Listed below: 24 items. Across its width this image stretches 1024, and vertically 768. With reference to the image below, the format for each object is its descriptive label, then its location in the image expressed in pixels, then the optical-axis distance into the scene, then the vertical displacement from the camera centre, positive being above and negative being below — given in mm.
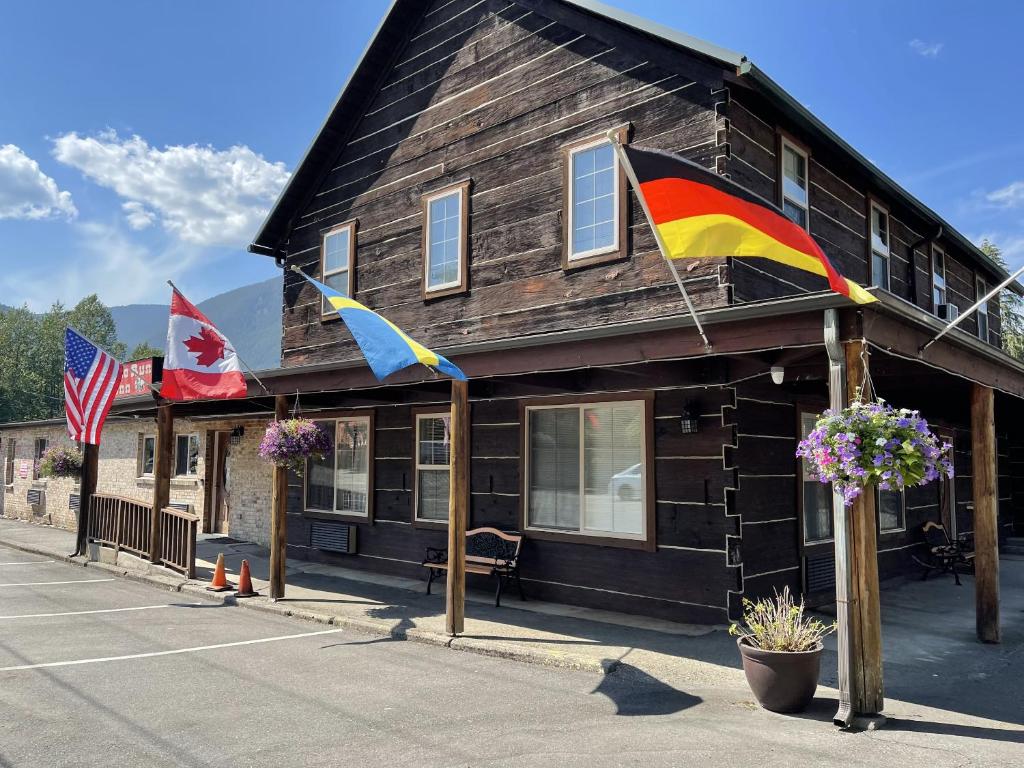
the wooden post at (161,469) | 13117 -252
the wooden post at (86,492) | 14859 -748
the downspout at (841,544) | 5438 -625
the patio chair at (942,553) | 12164 -1506
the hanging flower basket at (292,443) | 10094 +175
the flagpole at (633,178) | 5512 +2077
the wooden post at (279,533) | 10359 -1074
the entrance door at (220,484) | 17406 -672
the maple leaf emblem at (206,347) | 10633 +1529
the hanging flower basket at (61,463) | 17484 -229
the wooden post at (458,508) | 8219 -566
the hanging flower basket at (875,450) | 5227 +73
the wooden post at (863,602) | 5496 -1049
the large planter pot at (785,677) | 5609 -1631
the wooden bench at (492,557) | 9891 -1366
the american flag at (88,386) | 12852 +1172
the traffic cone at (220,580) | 11164 -1870
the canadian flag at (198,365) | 10570 +1274
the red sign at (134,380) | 16422 +1781
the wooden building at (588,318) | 8406 +1811
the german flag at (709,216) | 5594 +1817
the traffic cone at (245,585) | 10719 -1856
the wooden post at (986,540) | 8016 -839
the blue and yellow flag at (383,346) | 7668 +1149
